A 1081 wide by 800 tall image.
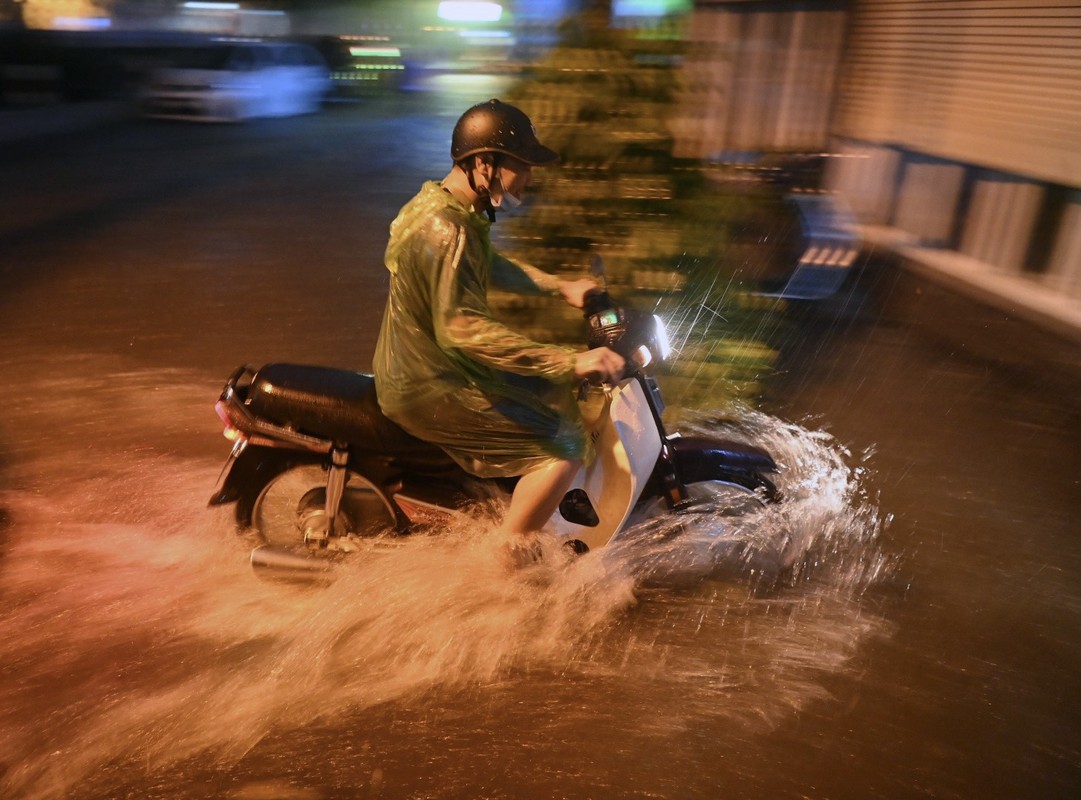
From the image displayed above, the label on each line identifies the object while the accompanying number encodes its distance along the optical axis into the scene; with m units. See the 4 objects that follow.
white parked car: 18.00
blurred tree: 4.09
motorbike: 3.51
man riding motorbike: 3.11
